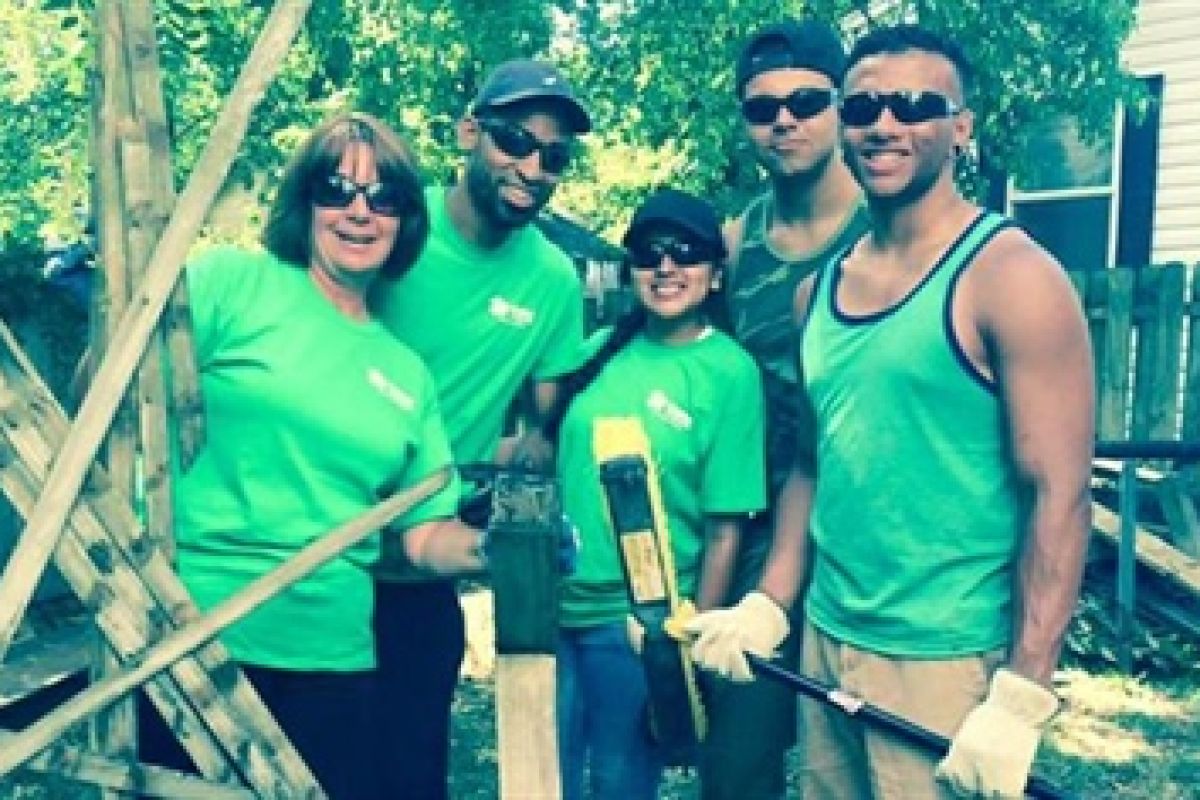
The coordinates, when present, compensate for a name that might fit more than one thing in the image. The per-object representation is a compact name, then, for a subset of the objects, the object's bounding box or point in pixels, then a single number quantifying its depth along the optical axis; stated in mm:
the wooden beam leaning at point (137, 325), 2107
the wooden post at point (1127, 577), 6884
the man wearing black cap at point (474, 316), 3127
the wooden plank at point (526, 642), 1836
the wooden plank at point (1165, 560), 6977
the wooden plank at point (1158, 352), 7262
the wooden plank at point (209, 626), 2133
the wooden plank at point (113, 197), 2322
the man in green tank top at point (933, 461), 2287
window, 9867
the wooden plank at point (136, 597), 2238
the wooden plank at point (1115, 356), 7289
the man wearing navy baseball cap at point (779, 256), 3105
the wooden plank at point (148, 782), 2367
